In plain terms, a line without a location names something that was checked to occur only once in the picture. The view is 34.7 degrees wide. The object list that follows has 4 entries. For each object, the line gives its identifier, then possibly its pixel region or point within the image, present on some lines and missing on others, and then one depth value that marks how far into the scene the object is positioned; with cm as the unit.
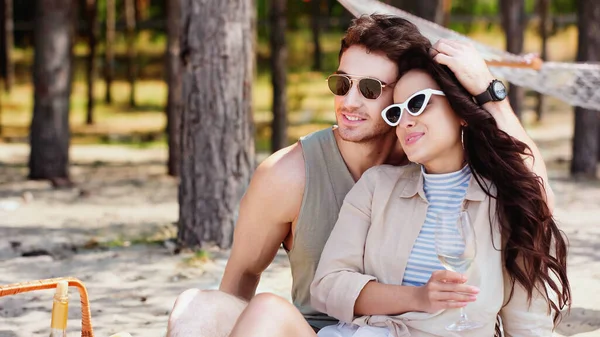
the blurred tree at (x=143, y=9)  1392
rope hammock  487
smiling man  270
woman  258
